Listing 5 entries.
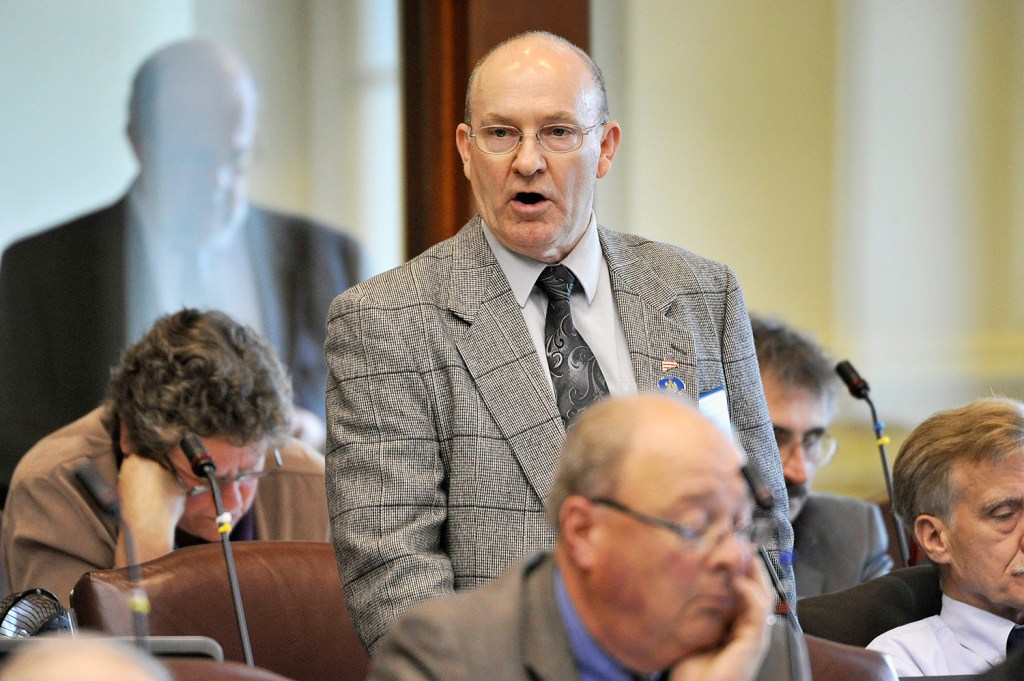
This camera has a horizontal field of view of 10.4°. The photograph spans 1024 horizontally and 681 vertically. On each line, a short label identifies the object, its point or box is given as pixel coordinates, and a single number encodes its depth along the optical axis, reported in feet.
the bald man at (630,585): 18.17
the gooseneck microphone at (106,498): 19.07
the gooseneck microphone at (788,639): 18.33
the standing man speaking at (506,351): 19.43
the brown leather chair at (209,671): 18.70
